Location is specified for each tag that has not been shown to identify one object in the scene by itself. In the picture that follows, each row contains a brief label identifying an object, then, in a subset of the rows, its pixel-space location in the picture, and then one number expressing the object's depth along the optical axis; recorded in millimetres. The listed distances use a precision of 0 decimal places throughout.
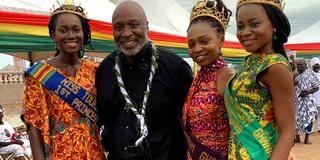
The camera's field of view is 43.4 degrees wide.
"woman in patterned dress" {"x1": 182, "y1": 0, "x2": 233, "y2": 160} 2312
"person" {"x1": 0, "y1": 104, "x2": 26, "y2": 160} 6984
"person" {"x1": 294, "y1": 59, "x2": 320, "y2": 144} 10430
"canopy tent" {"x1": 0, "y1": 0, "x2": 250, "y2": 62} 4590
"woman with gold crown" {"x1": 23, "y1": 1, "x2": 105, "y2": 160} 2602
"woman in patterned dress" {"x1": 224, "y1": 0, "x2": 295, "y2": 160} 1931
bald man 2492
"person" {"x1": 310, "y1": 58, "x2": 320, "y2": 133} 11805
